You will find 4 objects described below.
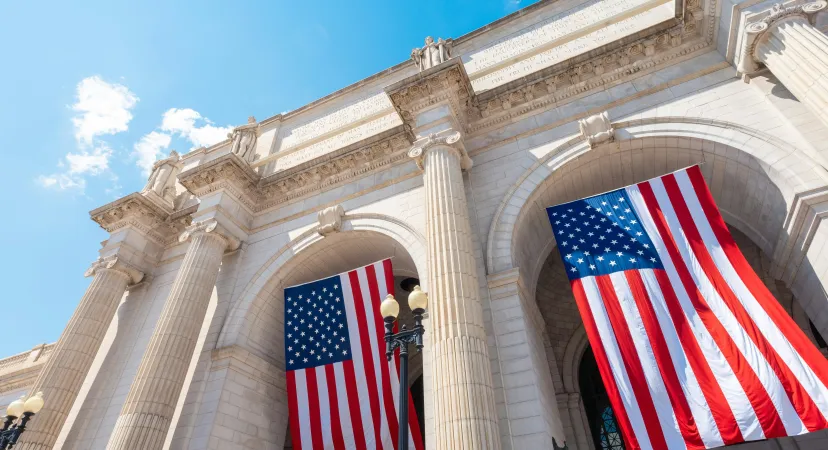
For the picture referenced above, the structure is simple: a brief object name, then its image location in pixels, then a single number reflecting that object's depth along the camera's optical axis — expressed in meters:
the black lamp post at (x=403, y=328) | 8.08
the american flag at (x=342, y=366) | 12.27
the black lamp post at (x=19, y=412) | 11.48
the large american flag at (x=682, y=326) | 8.29
